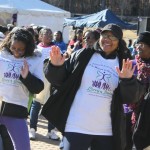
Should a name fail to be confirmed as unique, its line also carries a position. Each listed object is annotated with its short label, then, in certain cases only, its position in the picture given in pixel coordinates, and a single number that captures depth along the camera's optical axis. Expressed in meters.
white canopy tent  19.99
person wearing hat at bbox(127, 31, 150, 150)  5.48
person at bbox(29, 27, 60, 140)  8.13
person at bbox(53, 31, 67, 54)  13.71
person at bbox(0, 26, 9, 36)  11.91
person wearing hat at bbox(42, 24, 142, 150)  4.39
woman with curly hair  5.13
